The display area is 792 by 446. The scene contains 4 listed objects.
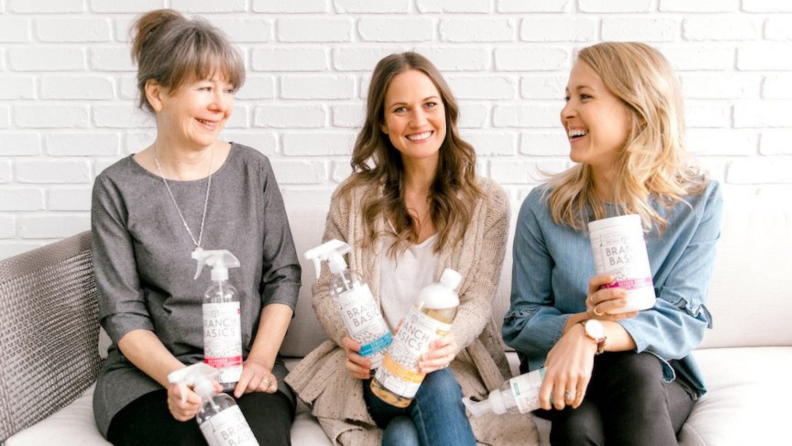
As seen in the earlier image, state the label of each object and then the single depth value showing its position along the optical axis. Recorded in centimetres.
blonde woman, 134
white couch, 147
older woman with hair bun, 154
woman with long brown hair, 159
